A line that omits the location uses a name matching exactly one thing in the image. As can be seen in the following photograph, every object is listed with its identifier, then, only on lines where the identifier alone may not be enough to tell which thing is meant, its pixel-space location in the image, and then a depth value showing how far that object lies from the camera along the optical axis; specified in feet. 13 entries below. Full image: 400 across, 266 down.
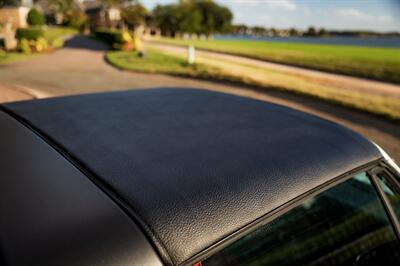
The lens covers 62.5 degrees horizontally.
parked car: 3.19
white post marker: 62.18
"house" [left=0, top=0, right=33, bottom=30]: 156.56
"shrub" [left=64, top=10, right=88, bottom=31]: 222.48
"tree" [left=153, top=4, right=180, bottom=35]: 342.85
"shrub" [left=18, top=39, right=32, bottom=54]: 68.13
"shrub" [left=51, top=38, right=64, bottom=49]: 91.25
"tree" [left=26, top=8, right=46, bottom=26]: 136.98
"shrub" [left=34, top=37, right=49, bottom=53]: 70.95
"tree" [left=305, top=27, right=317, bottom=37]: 579.81
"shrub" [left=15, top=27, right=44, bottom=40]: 74.44
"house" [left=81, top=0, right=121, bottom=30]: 274.77
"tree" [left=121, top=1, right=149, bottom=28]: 205.58
